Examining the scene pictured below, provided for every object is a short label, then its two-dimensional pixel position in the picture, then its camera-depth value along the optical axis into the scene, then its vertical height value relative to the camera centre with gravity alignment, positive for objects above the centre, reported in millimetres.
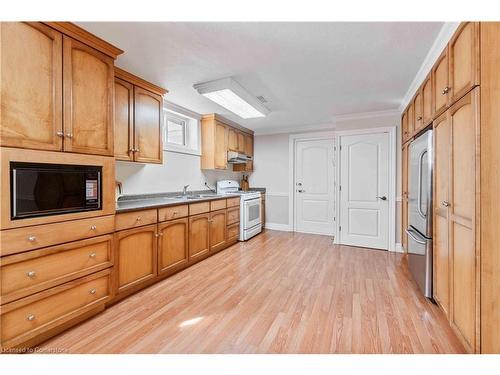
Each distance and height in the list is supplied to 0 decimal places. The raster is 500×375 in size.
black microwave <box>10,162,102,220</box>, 1447 -18
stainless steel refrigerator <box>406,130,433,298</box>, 2115 -258
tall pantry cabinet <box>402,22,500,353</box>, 1252 +16
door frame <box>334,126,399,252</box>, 3746 +58
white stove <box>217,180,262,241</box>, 4328 -439
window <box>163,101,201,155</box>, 3521 +947
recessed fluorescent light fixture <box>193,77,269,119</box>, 2555 +1100
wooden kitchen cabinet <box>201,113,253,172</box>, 4074 +838
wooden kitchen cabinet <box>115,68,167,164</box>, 2396 +759
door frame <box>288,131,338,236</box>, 5082 +232
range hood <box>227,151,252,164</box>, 4388 +564
